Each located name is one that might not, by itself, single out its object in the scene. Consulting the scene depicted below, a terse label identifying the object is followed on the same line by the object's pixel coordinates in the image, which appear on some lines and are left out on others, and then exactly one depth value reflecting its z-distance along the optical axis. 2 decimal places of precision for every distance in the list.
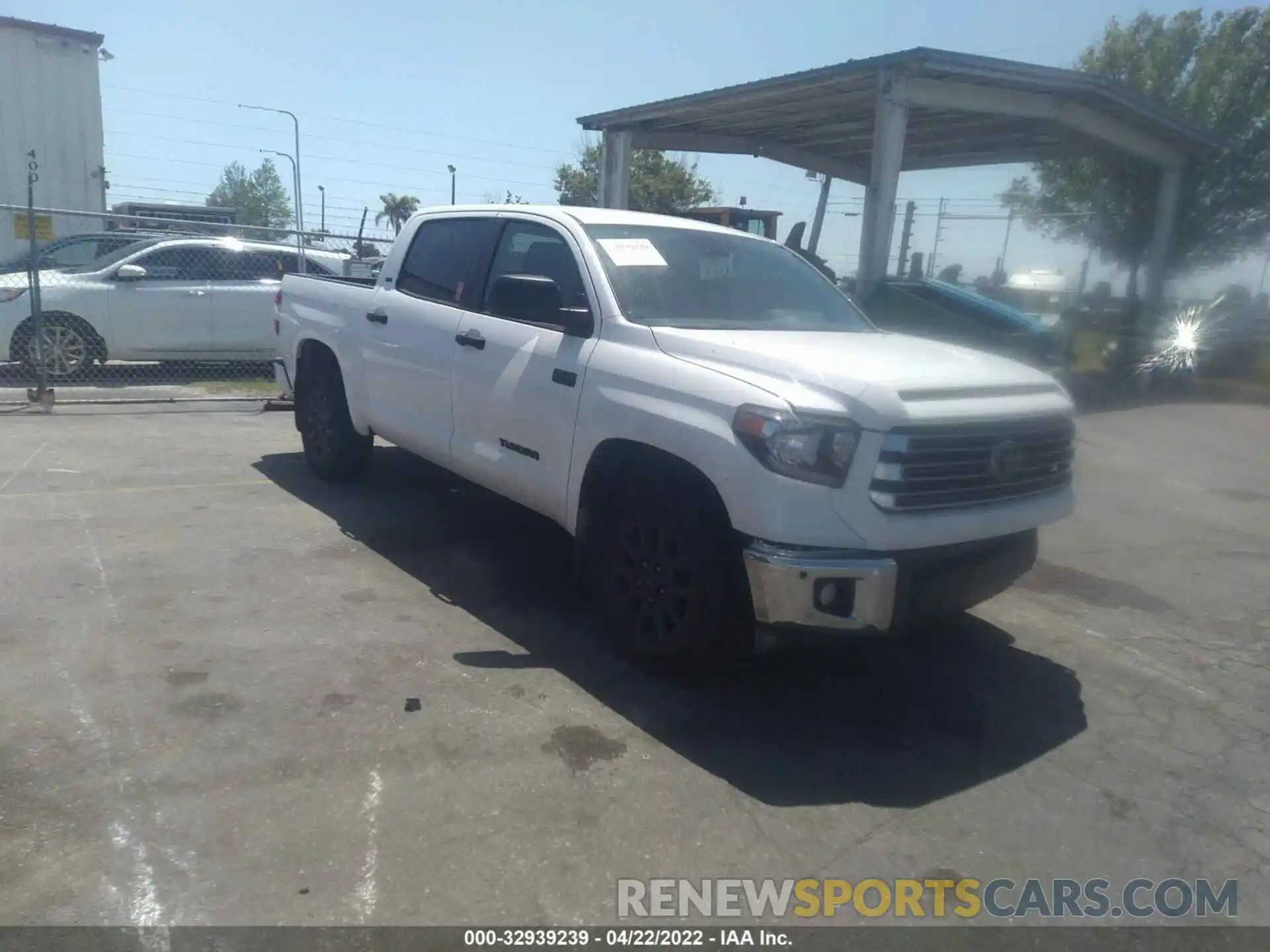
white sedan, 10.41
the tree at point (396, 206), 50.12
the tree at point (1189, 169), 18.16
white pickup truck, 3.68
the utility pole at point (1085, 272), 17.19
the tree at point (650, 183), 38.69
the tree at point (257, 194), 76.94
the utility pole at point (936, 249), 17.20
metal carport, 11.27
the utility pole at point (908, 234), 15.48
